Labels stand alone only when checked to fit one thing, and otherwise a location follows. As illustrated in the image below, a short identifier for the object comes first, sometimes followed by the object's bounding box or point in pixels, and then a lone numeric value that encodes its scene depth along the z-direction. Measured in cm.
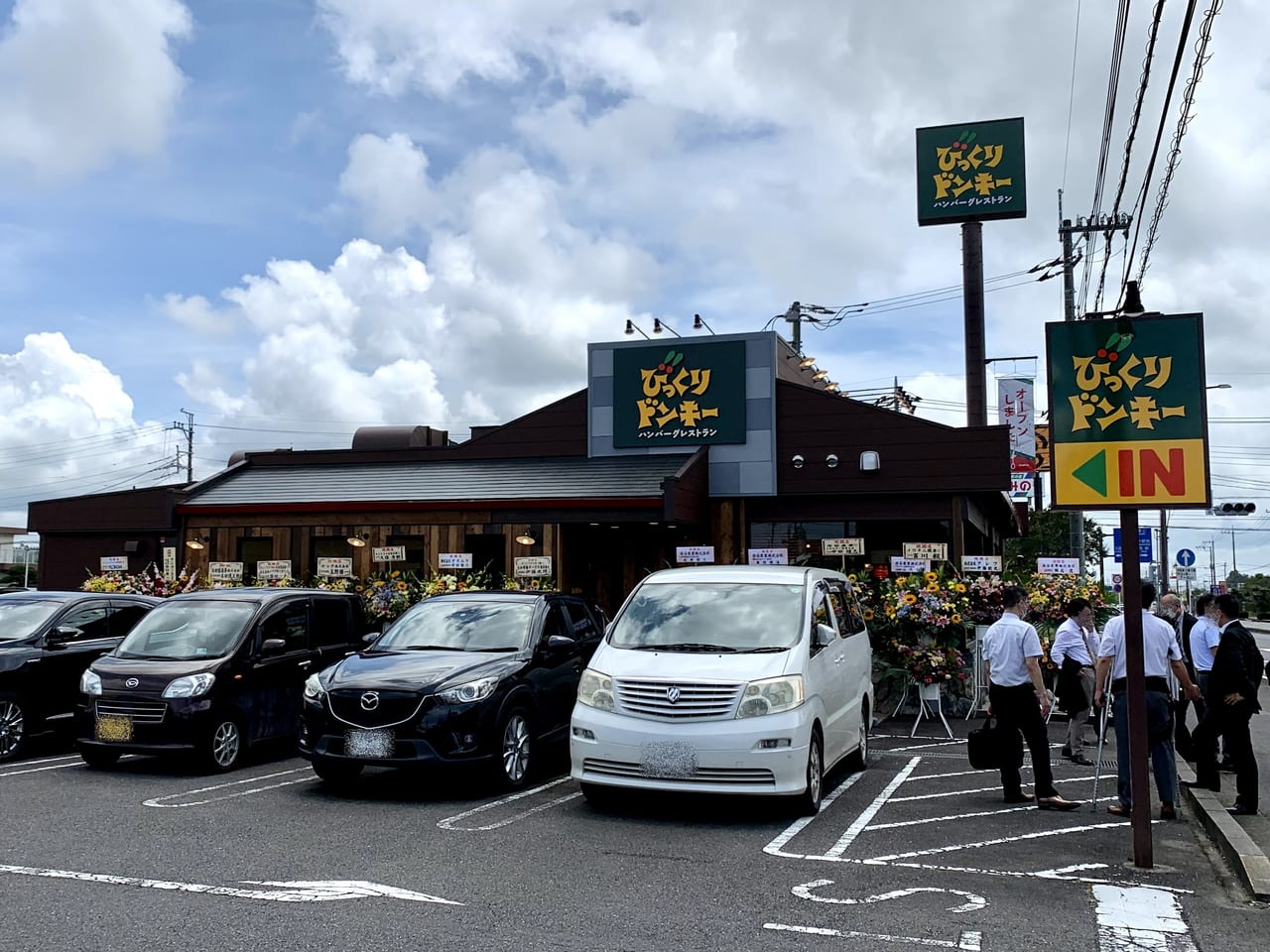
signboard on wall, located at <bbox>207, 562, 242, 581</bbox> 1958
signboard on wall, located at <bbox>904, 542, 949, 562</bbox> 1694
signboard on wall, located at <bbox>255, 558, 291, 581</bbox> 1908
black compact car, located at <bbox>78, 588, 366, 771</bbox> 1005
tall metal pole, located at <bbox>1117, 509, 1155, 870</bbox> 685
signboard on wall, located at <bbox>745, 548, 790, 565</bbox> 1823
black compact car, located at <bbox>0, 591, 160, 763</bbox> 1116
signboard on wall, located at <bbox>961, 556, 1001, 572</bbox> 1599
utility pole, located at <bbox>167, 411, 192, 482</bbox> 7719
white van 797
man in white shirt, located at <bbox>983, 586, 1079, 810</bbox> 881
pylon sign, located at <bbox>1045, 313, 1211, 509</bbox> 708
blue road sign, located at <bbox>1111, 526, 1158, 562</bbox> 4016
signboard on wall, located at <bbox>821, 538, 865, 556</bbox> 1777
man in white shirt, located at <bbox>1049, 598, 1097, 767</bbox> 1162
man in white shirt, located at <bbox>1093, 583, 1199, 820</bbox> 832
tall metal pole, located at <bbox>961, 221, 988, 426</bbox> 2959
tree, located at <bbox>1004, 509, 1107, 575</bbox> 5562
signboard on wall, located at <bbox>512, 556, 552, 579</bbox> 1855
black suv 893
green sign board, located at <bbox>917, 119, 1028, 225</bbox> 2953
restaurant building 1986
